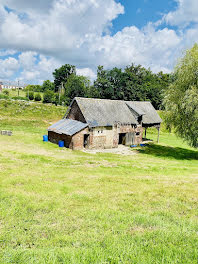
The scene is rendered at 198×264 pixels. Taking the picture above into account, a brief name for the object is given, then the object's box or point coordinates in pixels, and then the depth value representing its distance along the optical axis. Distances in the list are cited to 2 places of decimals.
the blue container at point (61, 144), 24.61
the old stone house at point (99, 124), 24.62
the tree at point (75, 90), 74.86
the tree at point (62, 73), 107.25
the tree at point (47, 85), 110.66
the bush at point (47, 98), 65.38
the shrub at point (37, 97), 69.49
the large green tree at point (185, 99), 21.88
